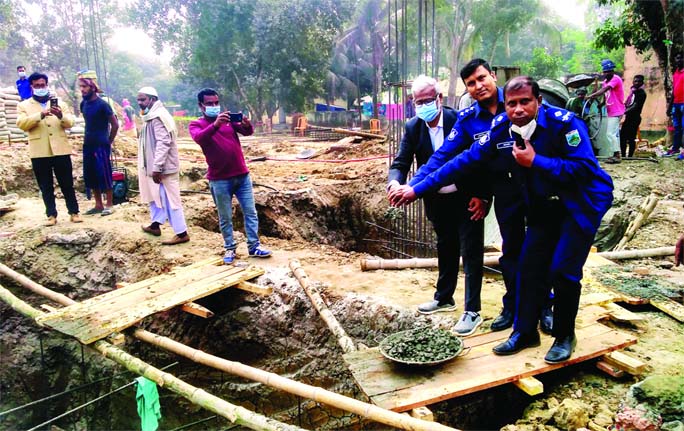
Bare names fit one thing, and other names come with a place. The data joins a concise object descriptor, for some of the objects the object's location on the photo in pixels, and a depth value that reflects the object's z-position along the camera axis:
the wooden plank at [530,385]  2.80
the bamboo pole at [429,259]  5.22
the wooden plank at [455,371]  2.75
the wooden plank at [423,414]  2.64
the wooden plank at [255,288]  4.67
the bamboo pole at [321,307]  3.70
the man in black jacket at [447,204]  3.58
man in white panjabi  5.69
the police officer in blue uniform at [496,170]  3.21
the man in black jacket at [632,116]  9.37
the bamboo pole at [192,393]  2.85
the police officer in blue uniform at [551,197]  2.70
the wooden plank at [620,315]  3.68
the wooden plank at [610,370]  3.03
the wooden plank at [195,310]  4.58
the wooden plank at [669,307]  3.79
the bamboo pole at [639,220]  6.09
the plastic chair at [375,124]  20.86
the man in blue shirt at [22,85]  10.42
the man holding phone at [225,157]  5.12
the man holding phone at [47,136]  6.29
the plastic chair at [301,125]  23.55
